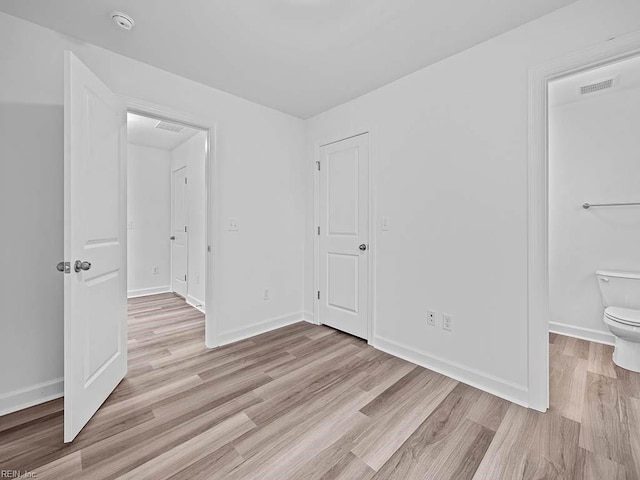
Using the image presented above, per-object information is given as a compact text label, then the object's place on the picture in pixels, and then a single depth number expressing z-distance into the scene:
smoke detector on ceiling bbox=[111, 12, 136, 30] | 1.70
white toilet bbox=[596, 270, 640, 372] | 2.06
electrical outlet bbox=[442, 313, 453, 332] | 2.13
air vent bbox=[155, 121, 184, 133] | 3.68
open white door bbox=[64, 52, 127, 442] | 1.43
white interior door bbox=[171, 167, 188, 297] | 4.52
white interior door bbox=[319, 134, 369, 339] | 2.79
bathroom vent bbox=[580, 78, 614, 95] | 2.50
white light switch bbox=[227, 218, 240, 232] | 2.79
